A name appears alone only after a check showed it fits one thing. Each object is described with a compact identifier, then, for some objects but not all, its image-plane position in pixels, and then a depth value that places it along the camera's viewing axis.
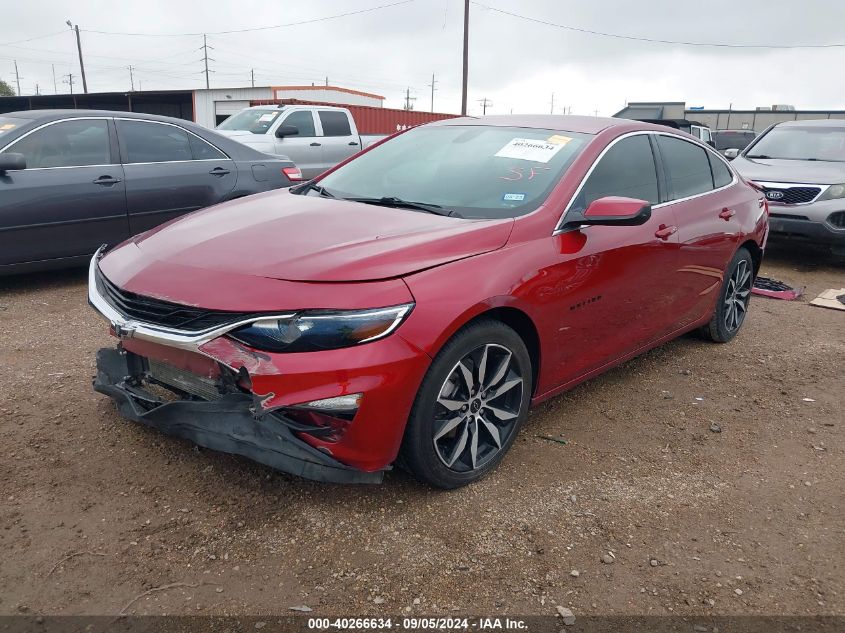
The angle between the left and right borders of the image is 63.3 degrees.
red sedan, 2.48
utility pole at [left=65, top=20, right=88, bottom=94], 49.70
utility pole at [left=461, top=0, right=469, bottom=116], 30.36
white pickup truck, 11.61
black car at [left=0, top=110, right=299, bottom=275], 5.50
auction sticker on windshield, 3.56
